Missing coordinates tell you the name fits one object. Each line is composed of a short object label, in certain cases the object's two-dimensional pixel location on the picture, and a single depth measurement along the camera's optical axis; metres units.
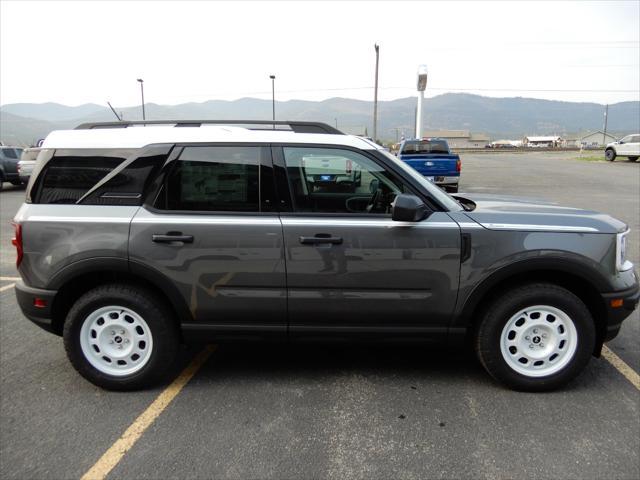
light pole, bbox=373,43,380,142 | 31.96
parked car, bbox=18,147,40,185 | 17.41
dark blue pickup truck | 13.81
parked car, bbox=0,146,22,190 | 18.31
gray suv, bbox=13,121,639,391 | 3.05
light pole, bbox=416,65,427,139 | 35.56
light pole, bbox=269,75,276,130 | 45.56
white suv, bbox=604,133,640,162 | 29.52
